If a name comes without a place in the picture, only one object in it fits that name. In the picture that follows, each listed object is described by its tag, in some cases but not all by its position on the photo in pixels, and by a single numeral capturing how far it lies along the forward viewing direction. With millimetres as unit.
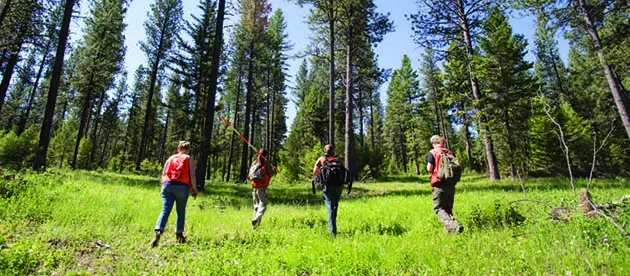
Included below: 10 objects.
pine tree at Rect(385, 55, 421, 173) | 33906
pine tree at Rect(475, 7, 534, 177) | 14810
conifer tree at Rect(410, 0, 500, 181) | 14414
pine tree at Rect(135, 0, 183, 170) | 22938
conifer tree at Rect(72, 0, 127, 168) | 20516
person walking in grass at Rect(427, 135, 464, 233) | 4730
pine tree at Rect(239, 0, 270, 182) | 20691
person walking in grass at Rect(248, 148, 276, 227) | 6188
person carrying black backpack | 5082
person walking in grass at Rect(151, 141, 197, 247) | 4703
